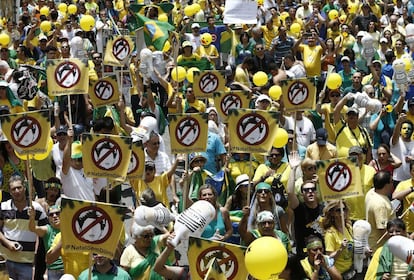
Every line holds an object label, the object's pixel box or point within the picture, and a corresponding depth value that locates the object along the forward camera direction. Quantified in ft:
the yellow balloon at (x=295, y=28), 59.62
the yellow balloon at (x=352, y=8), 64.69
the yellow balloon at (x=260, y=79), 43.91
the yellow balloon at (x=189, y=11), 60.85
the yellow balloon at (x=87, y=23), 57.16
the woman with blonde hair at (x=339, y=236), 26.11
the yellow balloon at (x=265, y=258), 21.29
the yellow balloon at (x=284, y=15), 62.95
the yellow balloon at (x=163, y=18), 55.31
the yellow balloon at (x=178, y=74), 44.98
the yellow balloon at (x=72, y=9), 63.26
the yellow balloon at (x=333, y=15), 61.42
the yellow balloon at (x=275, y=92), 40.73
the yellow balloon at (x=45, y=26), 58.44
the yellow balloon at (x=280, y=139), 32.71
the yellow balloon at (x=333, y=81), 40.22
